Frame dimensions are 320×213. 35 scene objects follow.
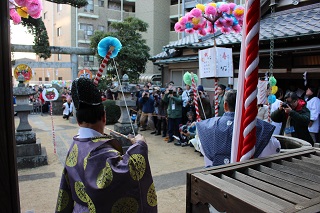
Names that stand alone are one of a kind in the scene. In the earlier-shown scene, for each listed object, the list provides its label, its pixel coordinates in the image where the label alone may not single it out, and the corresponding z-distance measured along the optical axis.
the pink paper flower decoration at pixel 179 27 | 5.78
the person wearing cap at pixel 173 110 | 8.67
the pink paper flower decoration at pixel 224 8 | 5.35
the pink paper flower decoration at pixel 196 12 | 5.49
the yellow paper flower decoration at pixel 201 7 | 5.57
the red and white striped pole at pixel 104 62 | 4.09
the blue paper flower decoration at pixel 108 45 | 4.48
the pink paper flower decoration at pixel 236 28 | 5.58
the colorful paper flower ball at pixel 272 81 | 5.80
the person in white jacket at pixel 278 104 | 5.84
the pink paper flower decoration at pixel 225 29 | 5.66
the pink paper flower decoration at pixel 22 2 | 3.19
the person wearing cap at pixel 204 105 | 8.15
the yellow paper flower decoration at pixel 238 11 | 5.33
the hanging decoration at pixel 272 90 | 5.70
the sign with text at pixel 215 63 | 4.95
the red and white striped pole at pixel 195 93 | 6.68
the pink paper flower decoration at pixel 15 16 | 3.60
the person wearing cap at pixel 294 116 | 4.42
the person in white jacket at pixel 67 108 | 15.02
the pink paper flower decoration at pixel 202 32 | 5.91
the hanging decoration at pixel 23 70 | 9.26
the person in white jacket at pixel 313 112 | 6.37
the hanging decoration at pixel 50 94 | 9.44
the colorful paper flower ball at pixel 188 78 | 7.18
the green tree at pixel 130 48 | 15.99
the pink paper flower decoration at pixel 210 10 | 5.39
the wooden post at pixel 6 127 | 0.97
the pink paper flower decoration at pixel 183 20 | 5.67
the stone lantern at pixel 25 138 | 6.39
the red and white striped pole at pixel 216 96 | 4.91
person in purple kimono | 1.55
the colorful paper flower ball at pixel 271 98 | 5.68
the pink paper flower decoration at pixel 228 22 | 5.51
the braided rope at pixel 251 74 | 1.84
